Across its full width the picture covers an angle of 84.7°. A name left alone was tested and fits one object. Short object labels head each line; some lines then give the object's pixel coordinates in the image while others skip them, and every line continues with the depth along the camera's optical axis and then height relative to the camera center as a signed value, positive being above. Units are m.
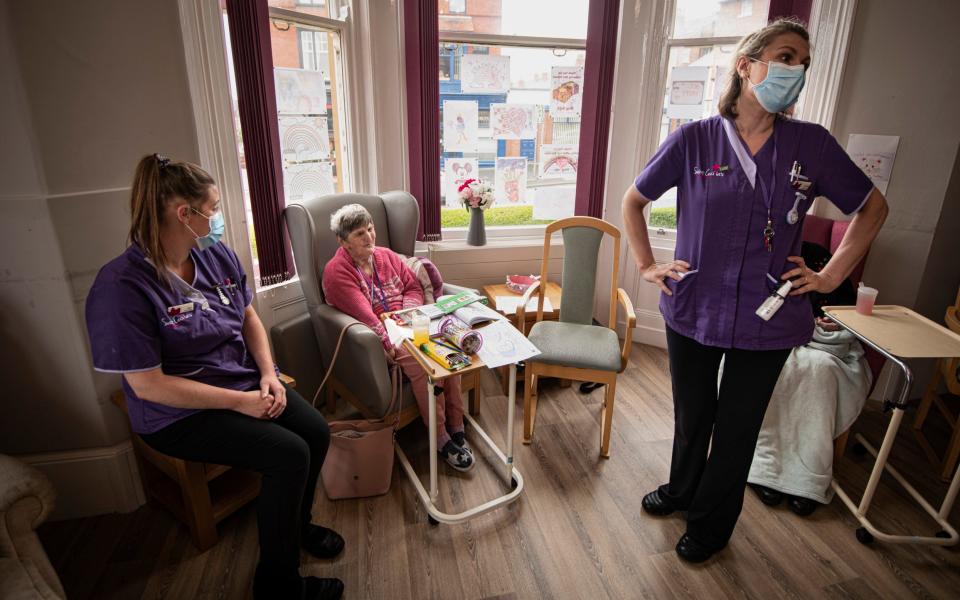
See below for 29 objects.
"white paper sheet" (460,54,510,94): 3.20 +0.38
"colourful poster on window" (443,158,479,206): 3.37 -0.22
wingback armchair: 2.11 -0.75
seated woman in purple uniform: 1.40 -0.63
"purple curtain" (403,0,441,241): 2.89 +0.17
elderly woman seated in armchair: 2.24 -0.69
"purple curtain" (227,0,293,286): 2.29 +0.02
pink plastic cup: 1.95 -0.55
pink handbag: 2.04 -1.22
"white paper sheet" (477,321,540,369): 1.82 -0.72
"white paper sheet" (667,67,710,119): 3.14 +0.28
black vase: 3.28 -0.56
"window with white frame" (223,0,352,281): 2.65 +0.17
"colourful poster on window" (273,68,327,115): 2.67 +0.22
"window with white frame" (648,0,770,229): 3.02 +0.52
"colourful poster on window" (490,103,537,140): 3.34 +0.11
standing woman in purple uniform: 1.48 -0.25
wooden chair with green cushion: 2.34 -0.88
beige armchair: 1.22 -0.96
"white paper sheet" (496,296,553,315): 2.93 -0.91
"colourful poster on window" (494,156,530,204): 3.47 -0.27
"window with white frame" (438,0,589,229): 3.18 +0.21
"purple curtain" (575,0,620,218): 3.10 +0.22
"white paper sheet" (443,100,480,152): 3.25 +0.07
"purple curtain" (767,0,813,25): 2.84 +0.70
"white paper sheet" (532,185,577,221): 3.59 -0.41
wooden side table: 2.95 -0.90
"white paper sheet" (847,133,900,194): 2.64 -0.05
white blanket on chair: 2.06 -1.02
